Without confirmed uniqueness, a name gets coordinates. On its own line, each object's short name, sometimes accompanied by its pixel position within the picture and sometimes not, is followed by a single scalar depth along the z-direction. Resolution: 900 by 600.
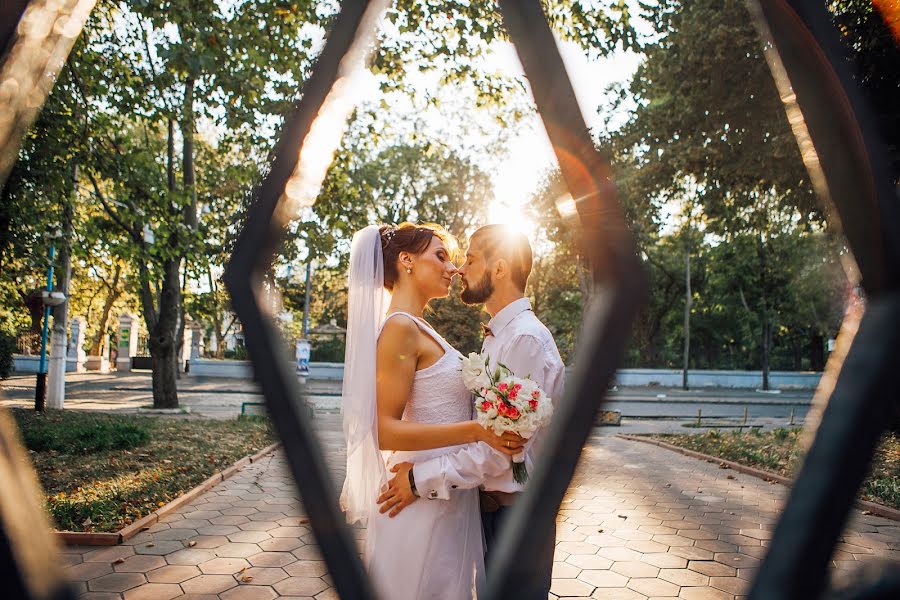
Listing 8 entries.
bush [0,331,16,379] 21.32
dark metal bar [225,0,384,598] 0.42
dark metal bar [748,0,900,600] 0.42
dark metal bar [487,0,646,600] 0.42
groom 2.34
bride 2.35
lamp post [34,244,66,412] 12.60
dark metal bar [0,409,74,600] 0.39
